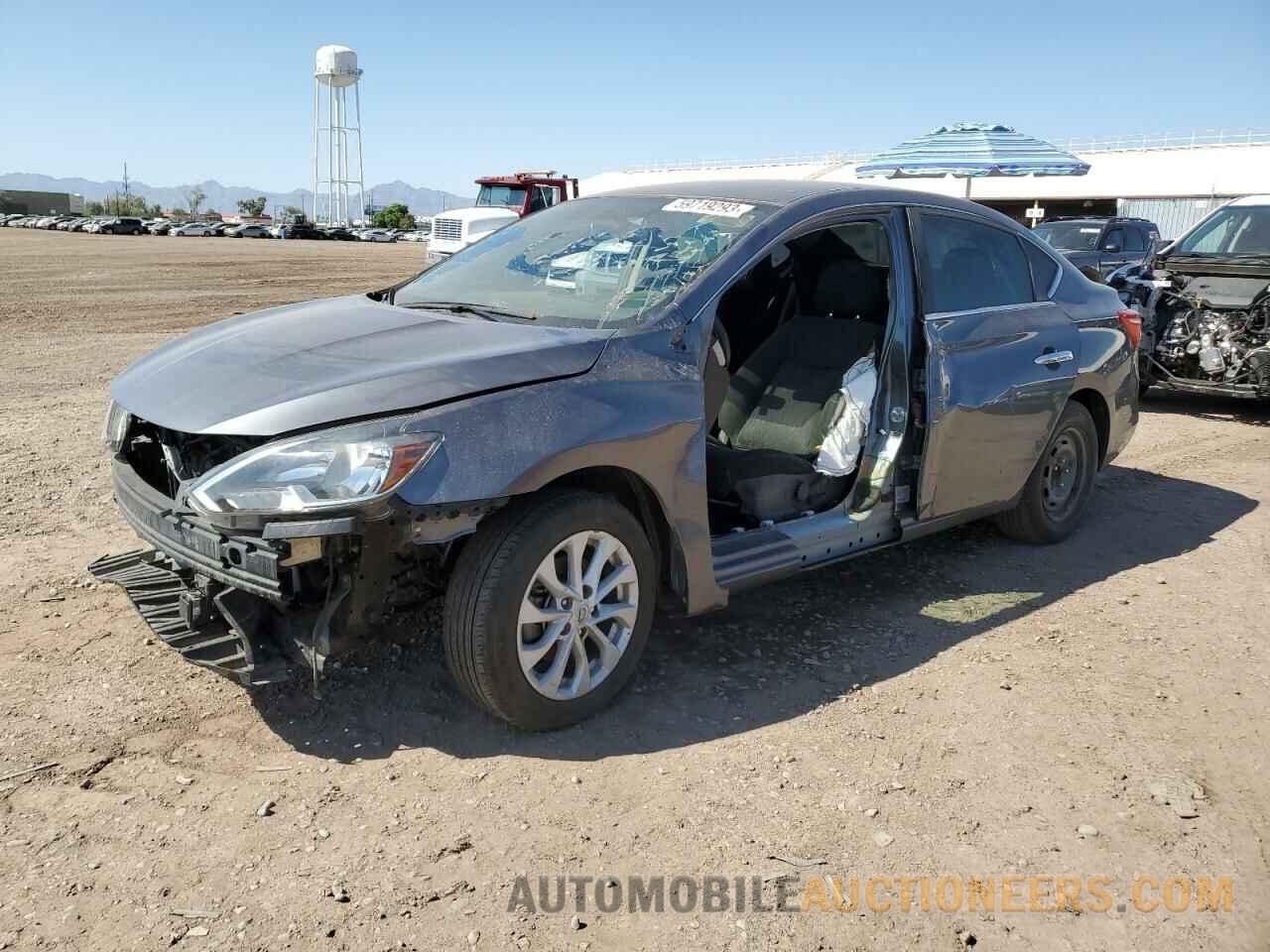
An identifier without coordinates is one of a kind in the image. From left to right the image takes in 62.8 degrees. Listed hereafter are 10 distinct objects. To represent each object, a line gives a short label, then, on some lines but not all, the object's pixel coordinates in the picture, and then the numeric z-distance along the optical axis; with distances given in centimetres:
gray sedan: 302
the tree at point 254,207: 12031
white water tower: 11969
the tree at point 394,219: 10012
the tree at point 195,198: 14250
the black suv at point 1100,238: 1334
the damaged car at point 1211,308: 891
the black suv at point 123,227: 6800
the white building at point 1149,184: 5228
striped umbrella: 1452
